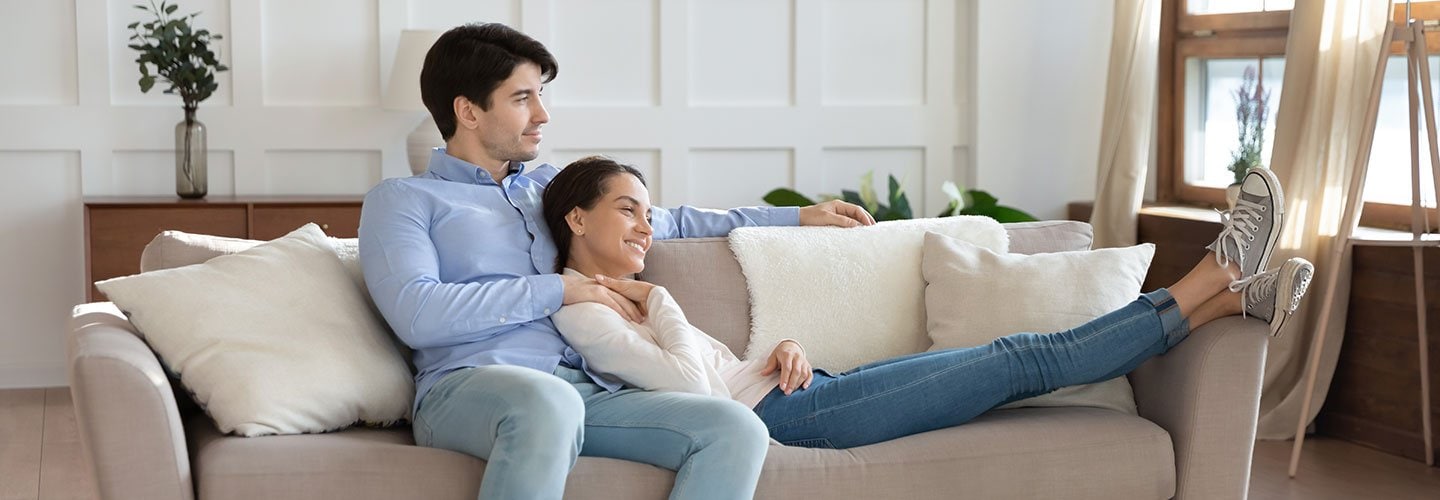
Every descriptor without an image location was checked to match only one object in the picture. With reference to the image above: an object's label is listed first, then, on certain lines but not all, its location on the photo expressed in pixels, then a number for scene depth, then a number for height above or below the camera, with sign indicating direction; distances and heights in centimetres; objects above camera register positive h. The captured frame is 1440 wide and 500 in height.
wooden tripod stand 345 -8
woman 246 -36
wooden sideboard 436 -21
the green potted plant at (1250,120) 443 +9
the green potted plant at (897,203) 472 -18
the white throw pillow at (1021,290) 276 -27
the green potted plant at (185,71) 443 +24
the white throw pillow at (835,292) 284 -28
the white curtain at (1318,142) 378 +2
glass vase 454 -3
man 218 -27
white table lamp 450 +20
